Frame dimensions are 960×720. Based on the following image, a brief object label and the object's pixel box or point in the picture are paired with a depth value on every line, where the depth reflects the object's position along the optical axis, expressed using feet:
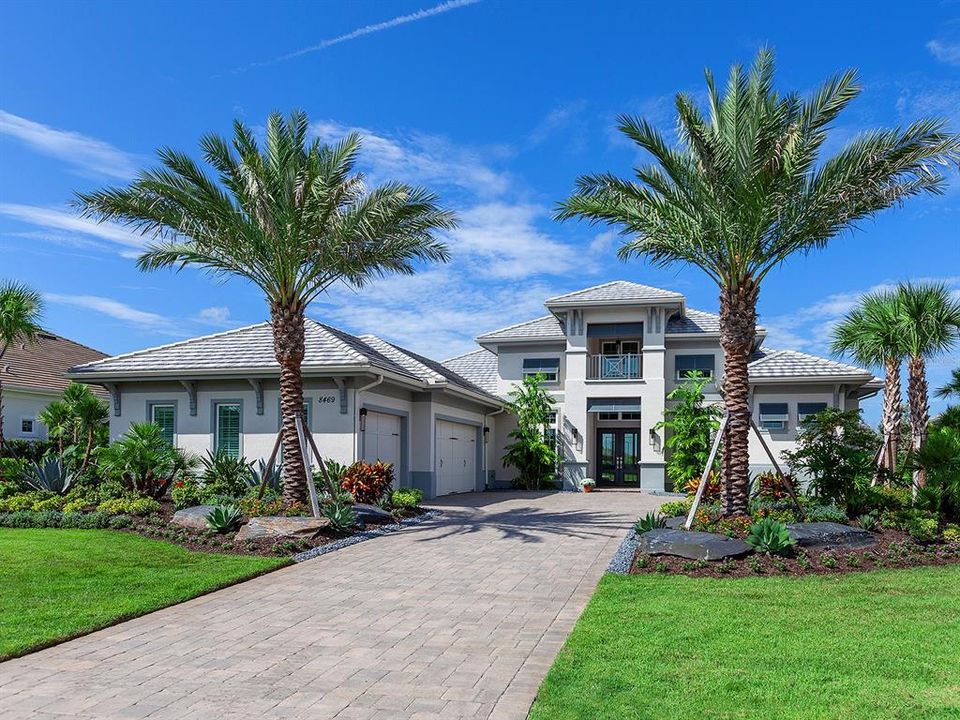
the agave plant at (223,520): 44.50
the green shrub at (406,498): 59.72
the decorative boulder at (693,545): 37.35
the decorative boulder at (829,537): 39.60
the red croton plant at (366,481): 56.75
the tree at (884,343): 71.41
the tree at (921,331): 68.95
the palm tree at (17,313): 72.69
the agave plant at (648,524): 43.09
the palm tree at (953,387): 82.48
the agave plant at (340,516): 46.96
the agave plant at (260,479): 57.82
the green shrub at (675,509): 51.13
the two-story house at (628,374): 91.40
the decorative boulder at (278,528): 43.27
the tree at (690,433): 89.10
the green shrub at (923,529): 41.91
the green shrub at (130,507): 50.47
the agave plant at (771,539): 37.93
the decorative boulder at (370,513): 51.46
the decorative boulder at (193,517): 46.24
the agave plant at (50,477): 58.03
